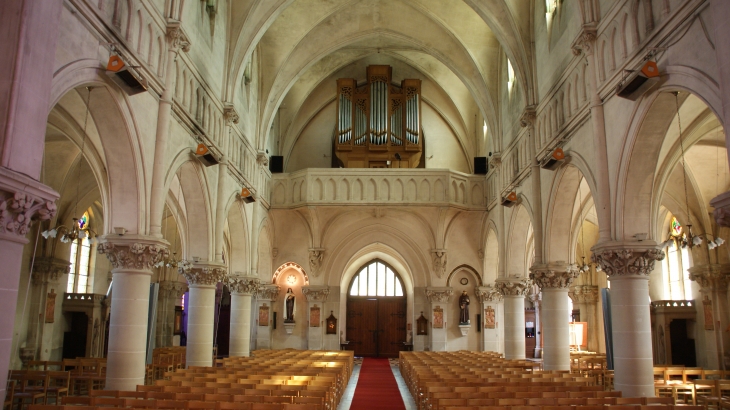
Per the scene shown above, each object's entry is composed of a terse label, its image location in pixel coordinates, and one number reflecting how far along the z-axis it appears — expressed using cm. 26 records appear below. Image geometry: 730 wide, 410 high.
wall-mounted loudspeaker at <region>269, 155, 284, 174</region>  2830
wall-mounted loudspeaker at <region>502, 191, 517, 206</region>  2027
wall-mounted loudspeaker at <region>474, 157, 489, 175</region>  2759
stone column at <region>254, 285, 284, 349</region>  2747
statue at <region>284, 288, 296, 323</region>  2806
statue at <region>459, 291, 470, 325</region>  2758
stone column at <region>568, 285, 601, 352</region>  2827
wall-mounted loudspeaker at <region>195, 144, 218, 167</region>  1567
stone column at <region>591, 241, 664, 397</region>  1212
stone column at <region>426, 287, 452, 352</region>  2738
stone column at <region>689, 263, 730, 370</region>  1980
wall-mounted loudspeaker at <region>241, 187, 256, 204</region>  2039
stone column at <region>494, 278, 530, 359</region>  2212
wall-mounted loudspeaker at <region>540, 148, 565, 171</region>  1524
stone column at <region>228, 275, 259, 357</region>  2258
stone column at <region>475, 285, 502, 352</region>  2736
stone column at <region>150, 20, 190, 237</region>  1309
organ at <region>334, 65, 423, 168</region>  2797
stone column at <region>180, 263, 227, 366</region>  1716
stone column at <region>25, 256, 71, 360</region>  1988
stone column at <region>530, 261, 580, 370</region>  1700
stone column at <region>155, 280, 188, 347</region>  2789
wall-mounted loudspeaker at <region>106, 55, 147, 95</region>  1069
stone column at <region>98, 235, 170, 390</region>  1216
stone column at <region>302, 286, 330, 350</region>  2777
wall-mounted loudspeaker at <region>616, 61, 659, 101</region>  1046
